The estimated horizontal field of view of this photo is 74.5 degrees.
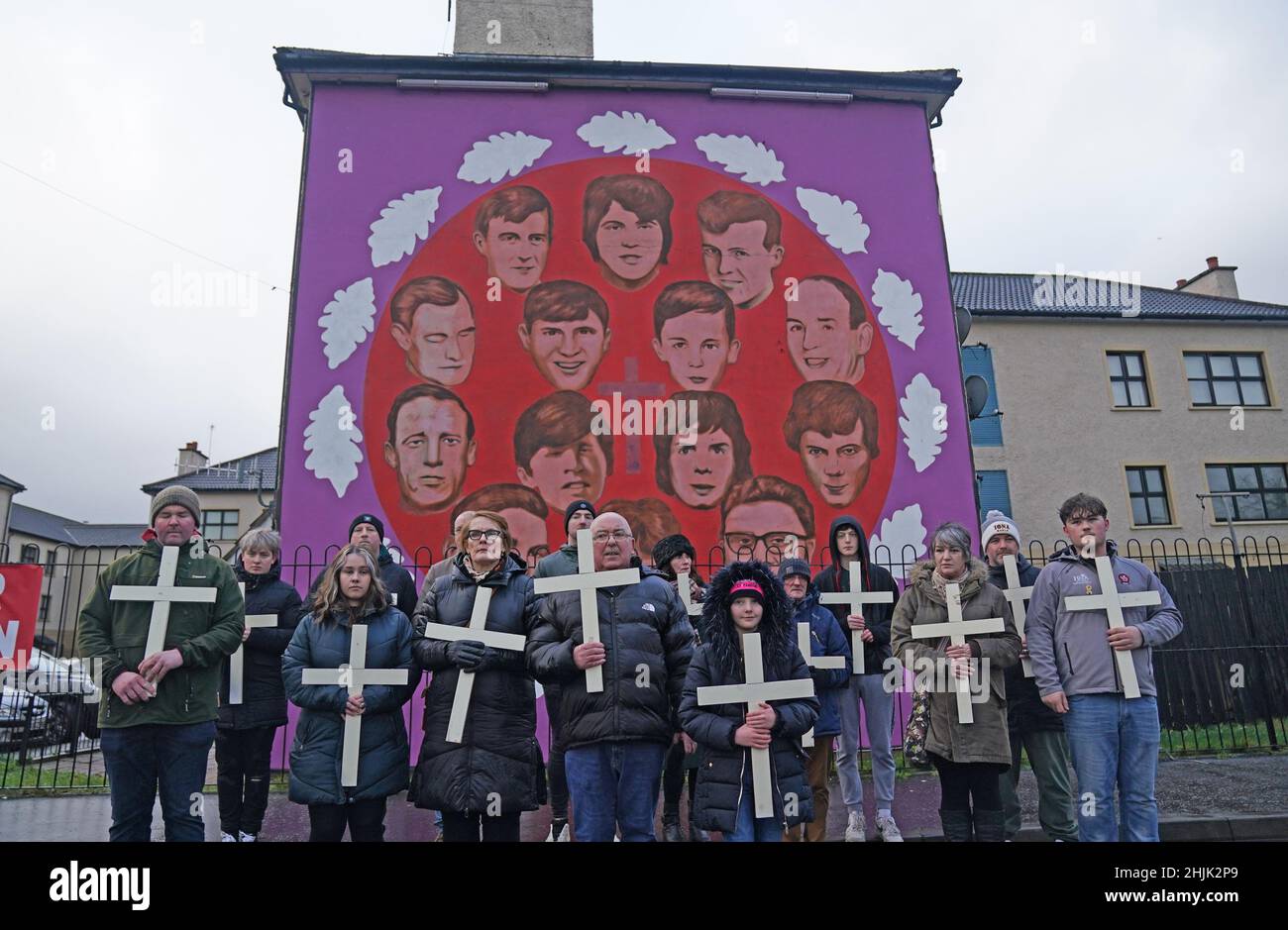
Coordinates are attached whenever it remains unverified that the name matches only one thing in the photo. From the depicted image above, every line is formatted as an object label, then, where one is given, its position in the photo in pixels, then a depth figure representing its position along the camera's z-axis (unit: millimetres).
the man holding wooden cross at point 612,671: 4449
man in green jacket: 4496
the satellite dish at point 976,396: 11523
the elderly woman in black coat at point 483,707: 4445
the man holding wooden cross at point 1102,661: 4789
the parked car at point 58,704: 11188
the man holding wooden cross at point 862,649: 6262
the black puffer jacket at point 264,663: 5703
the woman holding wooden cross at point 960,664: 4840
